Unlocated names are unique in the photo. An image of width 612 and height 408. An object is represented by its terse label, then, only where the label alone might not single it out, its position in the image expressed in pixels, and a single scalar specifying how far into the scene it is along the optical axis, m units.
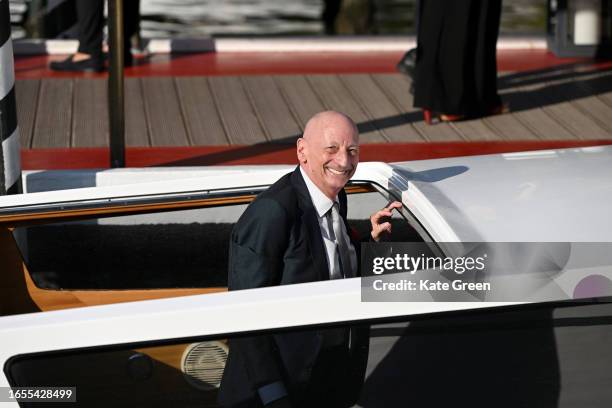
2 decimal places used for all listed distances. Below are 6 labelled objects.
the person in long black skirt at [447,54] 15.68
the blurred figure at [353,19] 38.59
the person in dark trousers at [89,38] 18.22
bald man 6.05
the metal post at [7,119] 11.75
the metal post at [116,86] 13.09
